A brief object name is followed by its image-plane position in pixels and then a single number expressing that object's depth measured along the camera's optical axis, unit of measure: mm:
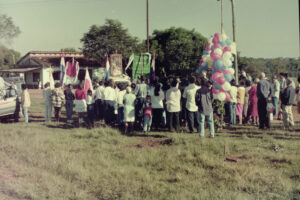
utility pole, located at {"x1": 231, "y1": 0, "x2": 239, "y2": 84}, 19011
